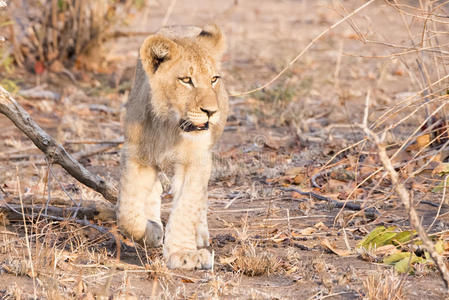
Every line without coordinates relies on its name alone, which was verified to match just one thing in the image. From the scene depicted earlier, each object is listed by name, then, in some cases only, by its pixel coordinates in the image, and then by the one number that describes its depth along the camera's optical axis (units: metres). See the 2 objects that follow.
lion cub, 8.02
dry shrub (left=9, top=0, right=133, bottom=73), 19.59
